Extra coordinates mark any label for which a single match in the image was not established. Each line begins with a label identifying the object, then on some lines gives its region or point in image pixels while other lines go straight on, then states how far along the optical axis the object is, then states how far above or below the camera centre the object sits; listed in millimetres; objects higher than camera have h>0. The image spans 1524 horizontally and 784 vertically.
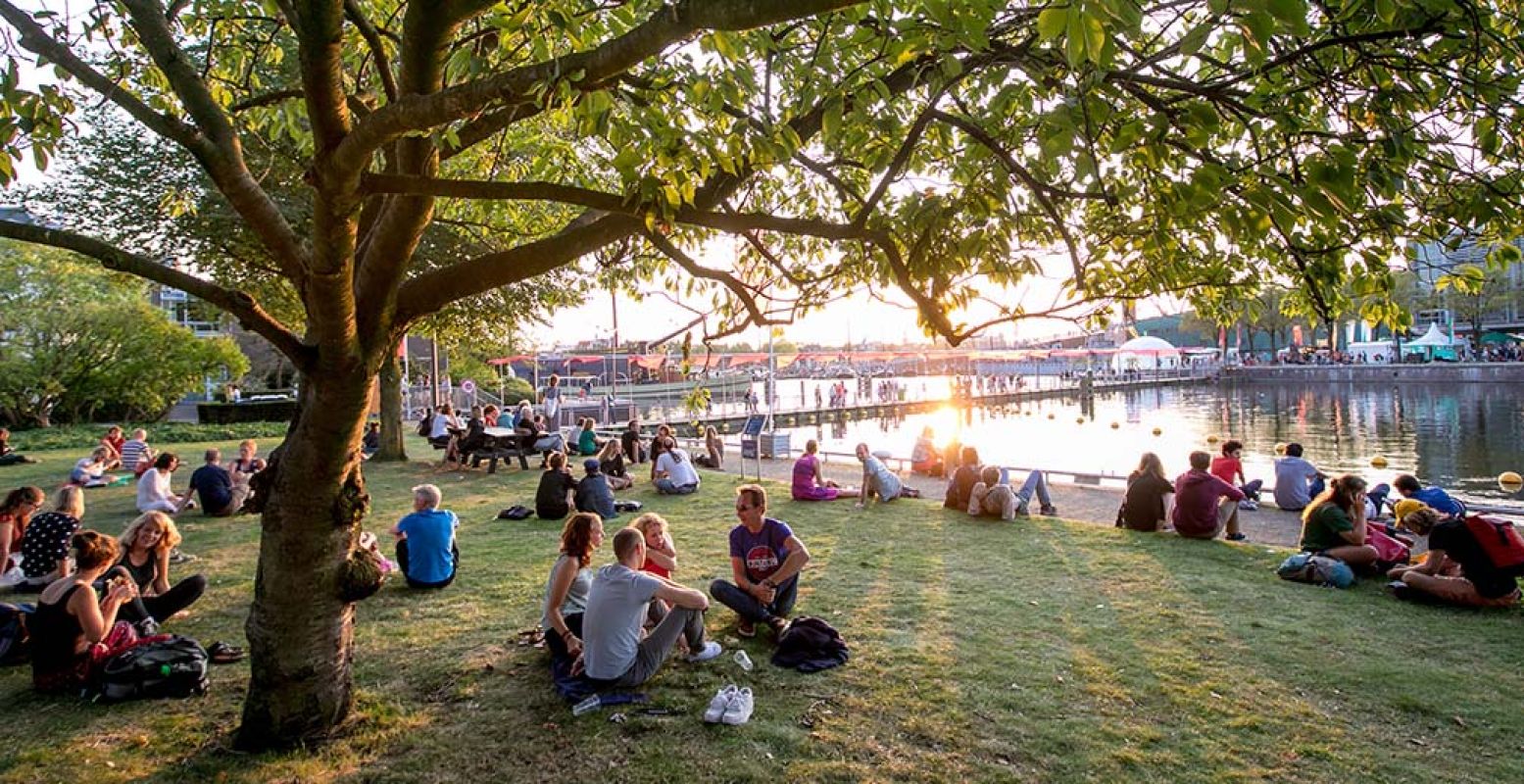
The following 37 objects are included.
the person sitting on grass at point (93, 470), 13125 -1017
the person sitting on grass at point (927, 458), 16203 -1495
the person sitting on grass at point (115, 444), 15367 -689
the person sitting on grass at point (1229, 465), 11281 -1275
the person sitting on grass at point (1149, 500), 9695 -1507
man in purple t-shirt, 5840 -1348
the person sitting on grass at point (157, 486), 10123 -988
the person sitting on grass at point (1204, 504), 9117 -1482
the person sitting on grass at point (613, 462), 13719 -1161
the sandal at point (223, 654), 5445 -1710
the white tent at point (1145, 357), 57300 +2126
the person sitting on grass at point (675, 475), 12961 -1361
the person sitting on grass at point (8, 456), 17055 -905
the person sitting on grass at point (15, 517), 6992 -926
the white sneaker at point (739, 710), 4367 -1788
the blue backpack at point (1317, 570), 7078 -1813
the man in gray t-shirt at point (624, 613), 4707 -1319
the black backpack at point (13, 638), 5320 -1522
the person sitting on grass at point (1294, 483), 11234 -1566
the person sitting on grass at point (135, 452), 15809 -833
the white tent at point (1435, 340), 67250 +2491
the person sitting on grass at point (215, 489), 10961 -1136
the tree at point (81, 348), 25250 +2132
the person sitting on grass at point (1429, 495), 8781 -1424
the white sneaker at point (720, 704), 4395 -1773
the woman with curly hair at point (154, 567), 6082 -1235
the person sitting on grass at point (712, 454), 18062 -1440
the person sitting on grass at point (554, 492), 10617 -1276
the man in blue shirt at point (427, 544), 7184 -1306
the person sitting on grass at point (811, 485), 12266 -1510
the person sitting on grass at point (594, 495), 10531 -1325
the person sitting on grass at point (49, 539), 6609 -1065
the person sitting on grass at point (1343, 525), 7297 -1441
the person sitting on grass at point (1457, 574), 6270 -1694
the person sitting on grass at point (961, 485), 11102 -1421
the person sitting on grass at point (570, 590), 5055 -1269
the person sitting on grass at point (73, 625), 4793 -1305
